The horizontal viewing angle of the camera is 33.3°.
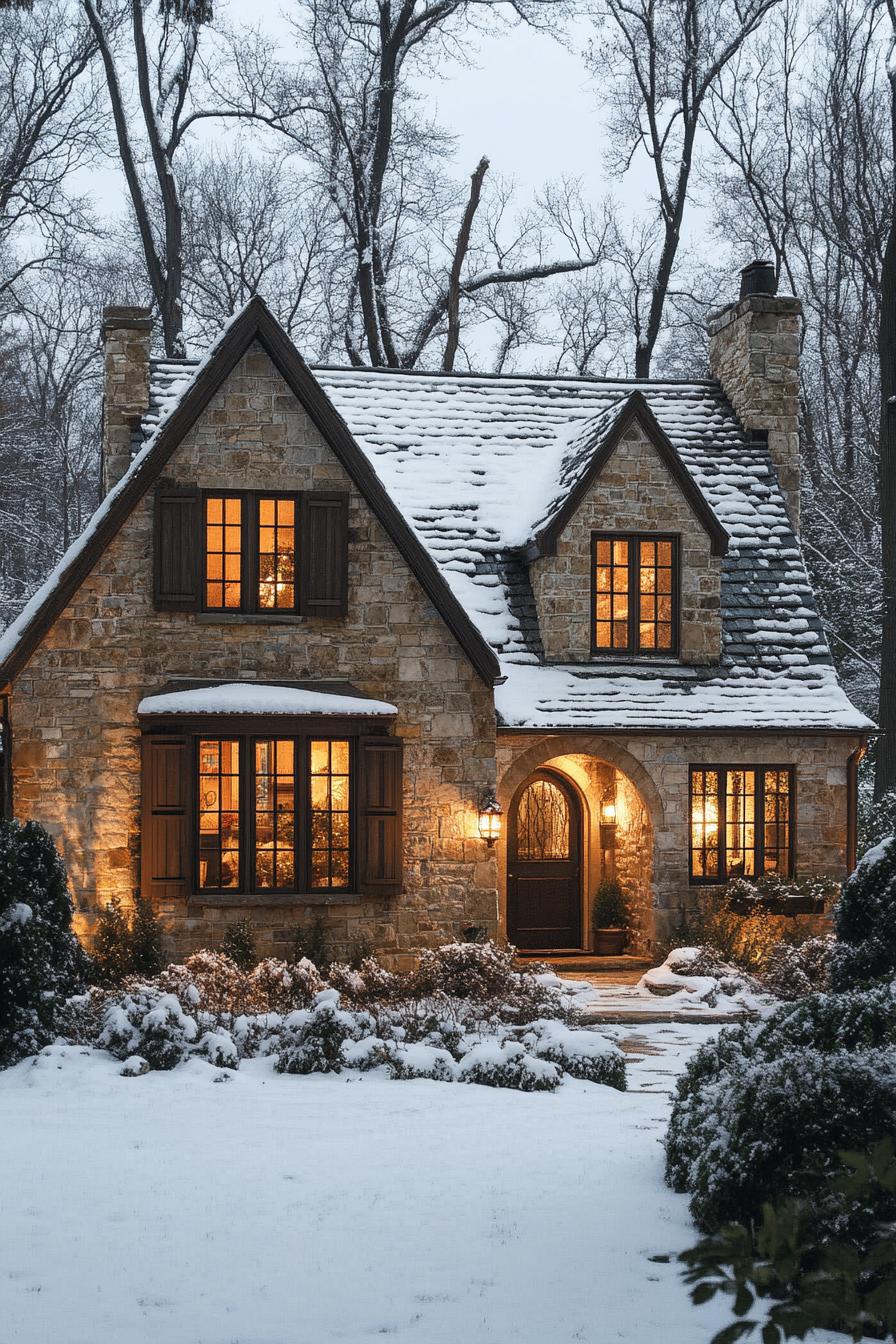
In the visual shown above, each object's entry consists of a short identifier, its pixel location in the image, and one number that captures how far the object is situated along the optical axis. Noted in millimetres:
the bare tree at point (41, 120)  24359
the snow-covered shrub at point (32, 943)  10469
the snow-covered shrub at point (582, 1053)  10195
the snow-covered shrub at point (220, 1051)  10312
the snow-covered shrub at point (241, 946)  14258
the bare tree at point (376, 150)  25172
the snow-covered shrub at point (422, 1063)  10102
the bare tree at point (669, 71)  25844
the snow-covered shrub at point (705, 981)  13758
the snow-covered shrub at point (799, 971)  13633
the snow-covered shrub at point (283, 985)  12277
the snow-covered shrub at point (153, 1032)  10305
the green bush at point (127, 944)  13930
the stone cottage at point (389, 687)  14484
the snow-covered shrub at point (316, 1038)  10234
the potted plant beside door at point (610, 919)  17156
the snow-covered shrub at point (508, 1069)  9875
